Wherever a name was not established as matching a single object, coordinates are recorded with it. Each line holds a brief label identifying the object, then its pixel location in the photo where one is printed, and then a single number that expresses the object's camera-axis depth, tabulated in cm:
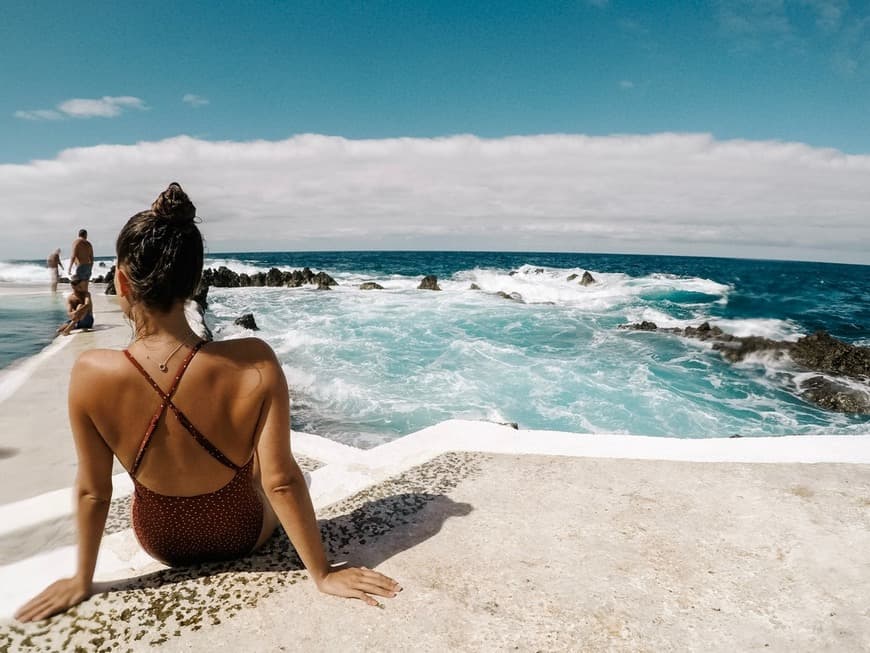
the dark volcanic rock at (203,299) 1900
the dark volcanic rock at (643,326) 1877
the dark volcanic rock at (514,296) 2752
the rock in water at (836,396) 1067
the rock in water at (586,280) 3772
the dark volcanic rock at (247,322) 1645
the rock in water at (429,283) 3359
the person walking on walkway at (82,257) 1008
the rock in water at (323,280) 3391
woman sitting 177
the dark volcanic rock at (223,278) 3444
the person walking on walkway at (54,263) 1949
